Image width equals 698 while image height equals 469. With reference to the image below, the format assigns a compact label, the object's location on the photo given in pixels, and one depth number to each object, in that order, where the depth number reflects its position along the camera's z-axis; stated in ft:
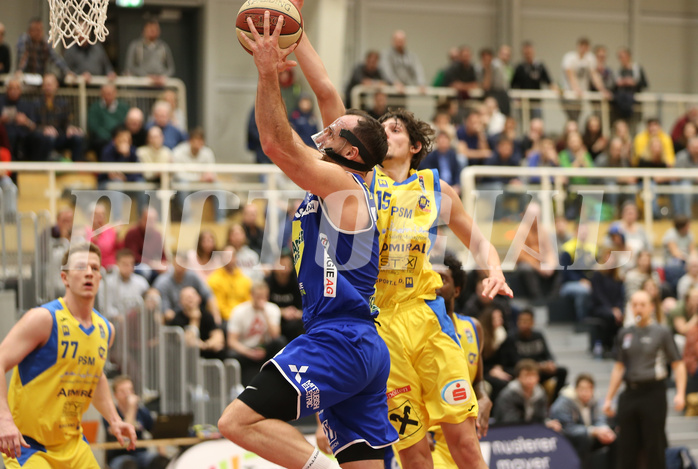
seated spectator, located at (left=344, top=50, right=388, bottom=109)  52.19
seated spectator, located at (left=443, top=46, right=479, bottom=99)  53.83
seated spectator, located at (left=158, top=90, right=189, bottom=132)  45.91
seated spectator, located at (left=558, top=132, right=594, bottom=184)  48.83
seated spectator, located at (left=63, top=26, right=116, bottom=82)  47.32
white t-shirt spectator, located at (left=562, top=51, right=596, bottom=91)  57.88
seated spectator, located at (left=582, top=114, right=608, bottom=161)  52.49
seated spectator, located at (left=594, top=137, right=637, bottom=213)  49.44
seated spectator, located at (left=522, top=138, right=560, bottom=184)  46.70
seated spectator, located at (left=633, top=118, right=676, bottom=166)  50.58
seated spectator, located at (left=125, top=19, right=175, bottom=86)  49.44
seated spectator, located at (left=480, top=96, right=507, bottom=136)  50.47
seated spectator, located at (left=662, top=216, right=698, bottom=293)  42.80
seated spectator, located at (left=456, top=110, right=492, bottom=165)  47.73
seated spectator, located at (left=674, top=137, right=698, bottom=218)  43.09
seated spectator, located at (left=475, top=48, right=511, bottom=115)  53.11
